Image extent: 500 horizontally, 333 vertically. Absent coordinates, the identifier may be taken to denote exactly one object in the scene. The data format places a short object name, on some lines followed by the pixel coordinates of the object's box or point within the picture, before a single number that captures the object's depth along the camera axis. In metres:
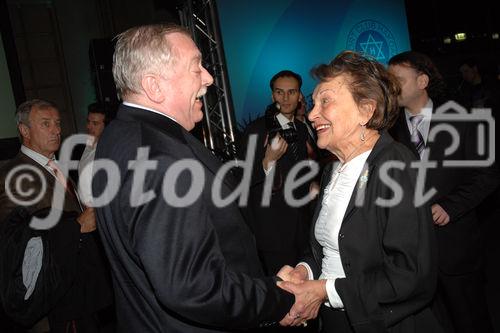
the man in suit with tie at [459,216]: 2.39
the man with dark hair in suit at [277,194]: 3.42
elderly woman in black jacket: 1.56
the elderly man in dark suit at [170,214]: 1.19
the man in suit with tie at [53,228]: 1.96
